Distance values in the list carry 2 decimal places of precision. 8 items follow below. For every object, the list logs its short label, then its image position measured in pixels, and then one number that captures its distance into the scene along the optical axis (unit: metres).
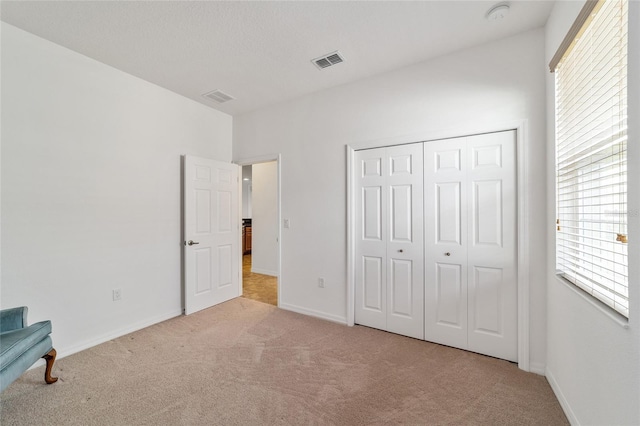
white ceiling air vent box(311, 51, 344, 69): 2.53
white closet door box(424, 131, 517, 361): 2.26
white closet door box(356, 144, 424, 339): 2.66
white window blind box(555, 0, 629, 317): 1.19
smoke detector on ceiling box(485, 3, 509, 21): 1.91
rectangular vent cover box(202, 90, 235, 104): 3.28
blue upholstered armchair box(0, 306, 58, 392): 1.57
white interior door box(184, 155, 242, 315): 3.37
